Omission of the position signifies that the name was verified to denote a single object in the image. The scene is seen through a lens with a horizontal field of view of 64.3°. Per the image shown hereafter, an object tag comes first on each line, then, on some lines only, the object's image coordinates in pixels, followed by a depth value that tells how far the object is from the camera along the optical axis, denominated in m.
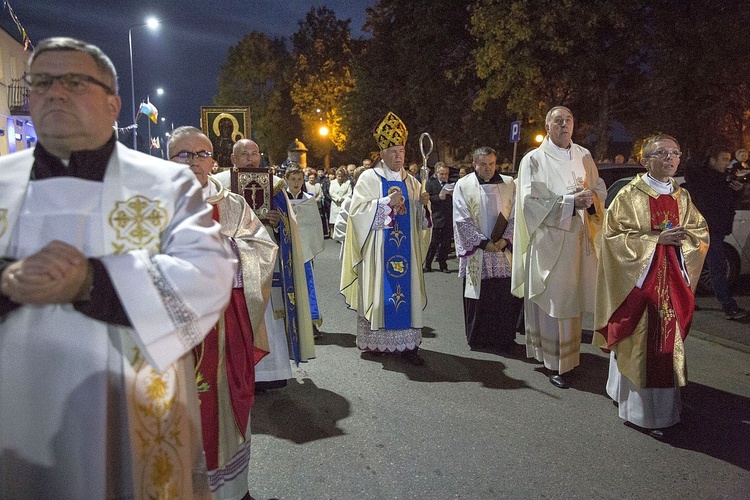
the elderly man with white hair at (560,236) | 5.58
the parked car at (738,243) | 8.86
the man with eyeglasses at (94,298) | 1.69
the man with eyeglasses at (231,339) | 3.22
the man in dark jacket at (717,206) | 7.71
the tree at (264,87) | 48.59
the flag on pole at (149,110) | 23.93
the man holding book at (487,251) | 6.74
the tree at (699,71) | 16.42
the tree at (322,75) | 39.44
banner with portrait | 4.79
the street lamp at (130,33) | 17.31
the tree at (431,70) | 23.97
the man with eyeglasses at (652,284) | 4.41
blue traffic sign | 13.42
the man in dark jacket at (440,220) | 12.17
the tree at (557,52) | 17.95
